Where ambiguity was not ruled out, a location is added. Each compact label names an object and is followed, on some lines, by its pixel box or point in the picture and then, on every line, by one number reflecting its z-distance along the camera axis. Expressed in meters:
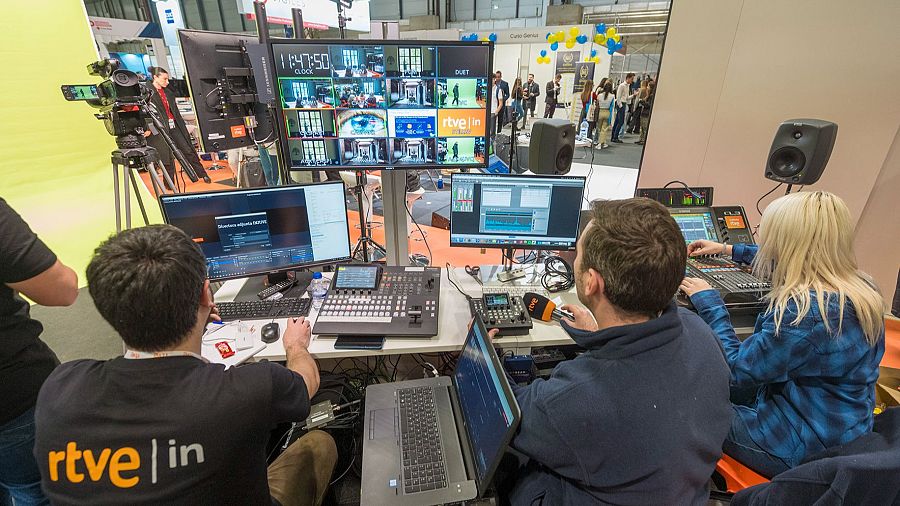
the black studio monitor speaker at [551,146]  2.13
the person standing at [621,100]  9.52
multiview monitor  1.69
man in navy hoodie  0.84
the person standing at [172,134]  5.02
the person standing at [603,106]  8.42
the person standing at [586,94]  8.38
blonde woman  1.24
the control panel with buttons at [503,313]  1.61
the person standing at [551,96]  9.17
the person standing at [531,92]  9.28
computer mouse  1.55
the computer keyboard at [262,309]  1.69
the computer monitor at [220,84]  1.93
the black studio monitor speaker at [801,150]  2.29
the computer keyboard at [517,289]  1.92
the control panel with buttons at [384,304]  1.58
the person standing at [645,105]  9.44
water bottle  1.82
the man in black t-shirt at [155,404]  0.80
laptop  1.12
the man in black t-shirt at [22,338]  1.14
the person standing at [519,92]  7.84
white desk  1.51
